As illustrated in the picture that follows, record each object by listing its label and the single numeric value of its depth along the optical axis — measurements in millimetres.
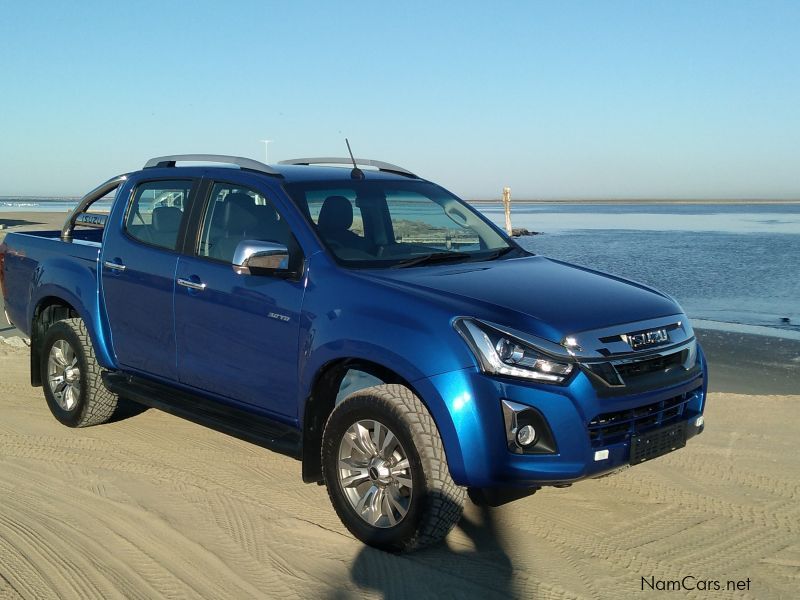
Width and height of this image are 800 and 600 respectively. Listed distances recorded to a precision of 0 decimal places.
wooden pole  24081
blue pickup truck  3719
